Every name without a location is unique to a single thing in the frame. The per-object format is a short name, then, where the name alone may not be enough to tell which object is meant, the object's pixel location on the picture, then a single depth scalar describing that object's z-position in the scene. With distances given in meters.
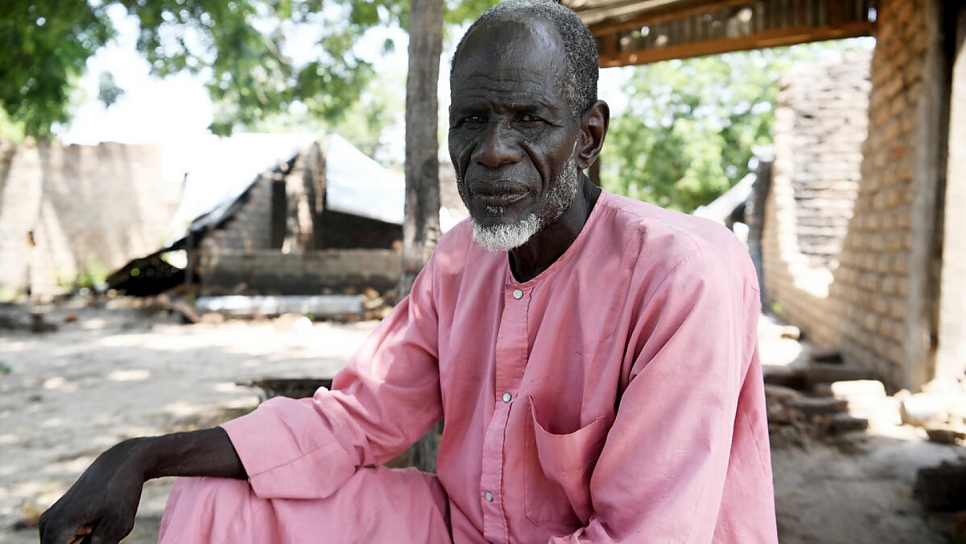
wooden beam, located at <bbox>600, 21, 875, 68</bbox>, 5.19
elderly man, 1.34
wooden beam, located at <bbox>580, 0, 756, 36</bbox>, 5.09
